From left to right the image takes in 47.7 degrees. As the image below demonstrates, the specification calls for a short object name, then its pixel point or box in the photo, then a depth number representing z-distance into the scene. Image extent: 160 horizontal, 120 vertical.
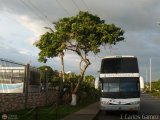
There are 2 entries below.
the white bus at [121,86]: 11.16
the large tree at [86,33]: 14.94
